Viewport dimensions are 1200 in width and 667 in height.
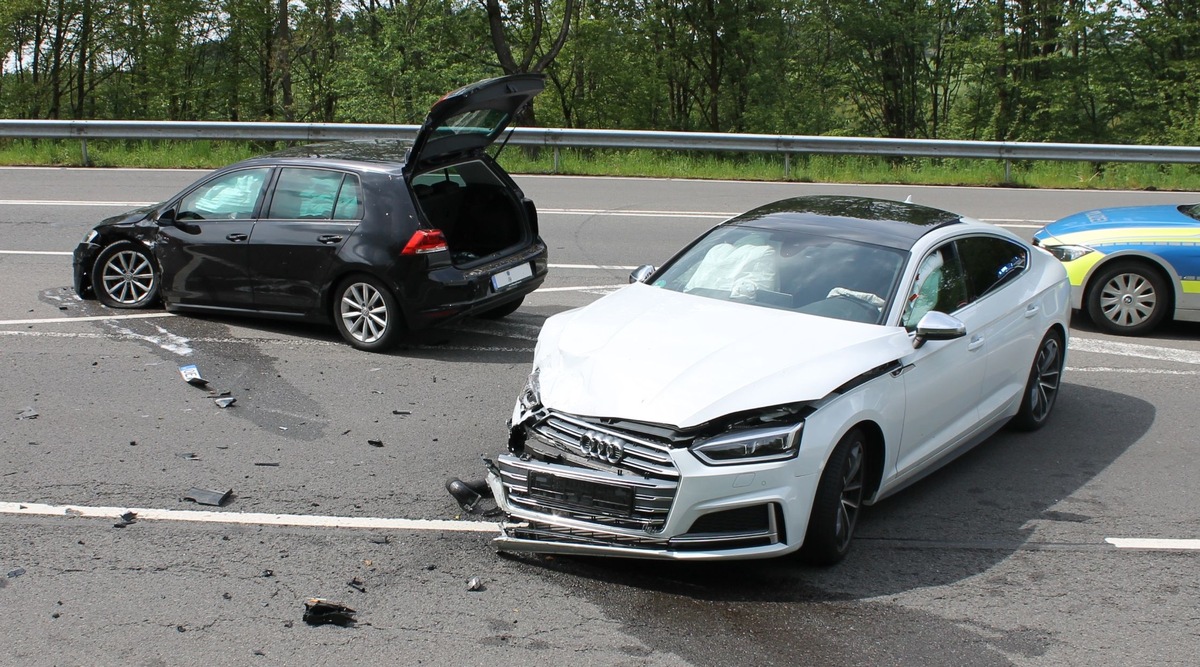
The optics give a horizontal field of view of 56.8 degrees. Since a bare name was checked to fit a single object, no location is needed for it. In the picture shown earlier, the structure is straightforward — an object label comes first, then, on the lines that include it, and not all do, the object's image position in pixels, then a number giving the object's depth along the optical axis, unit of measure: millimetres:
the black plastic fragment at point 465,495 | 5777
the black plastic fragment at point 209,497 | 5789
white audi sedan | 4766
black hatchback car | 8625
